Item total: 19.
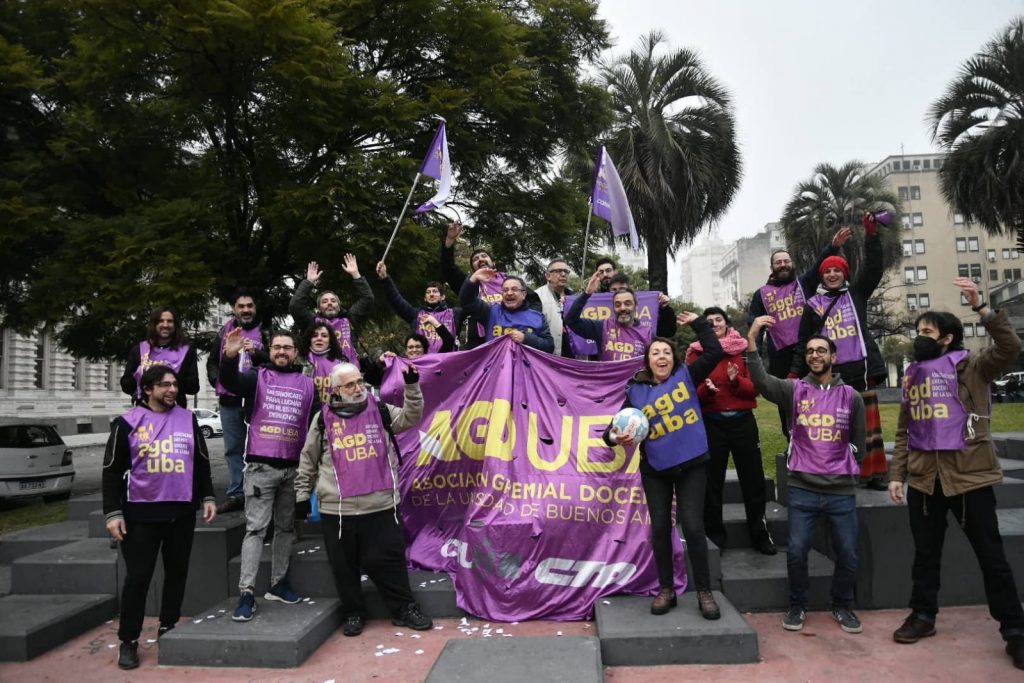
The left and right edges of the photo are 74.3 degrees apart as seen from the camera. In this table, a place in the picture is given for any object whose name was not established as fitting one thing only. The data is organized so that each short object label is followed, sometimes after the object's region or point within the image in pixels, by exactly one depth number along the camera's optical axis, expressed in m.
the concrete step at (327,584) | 5.14
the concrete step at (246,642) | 4.41
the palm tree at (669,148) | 18.42
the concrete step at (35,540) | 6.70
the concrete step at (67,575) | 5.77
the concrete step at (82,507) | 7.34
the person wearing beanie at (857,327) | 5.78
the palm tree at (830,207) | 27.06
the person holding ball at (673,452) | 4.52
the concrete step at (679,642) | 4.19
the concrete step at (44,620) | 4.80
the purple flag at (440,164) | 7.73
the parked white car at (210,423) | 31.20
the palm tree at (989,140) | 17.70
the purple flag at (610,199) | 8.10
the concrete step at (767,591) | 5.02
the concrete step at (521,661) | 3.79
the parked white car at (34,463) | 11.34
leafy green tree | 8.25
